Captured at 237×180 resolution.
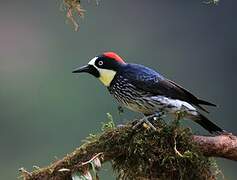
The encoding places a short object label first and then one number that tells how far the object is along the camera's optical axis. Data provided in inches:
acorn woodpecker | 306.0
